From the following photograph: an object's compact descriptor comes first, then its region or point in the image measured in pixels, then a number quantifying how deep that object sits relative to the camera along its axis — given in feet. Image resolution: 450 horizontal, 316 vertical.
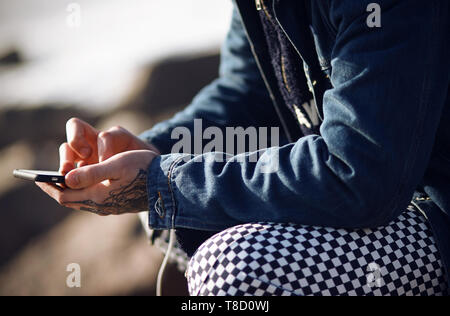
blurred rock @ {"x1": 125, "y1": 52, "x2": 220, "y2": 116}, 12.81
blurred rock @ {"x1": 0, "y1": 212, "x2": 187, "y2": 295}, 8.42
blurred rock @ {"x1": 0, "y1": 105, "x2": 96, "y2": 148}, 13.80
